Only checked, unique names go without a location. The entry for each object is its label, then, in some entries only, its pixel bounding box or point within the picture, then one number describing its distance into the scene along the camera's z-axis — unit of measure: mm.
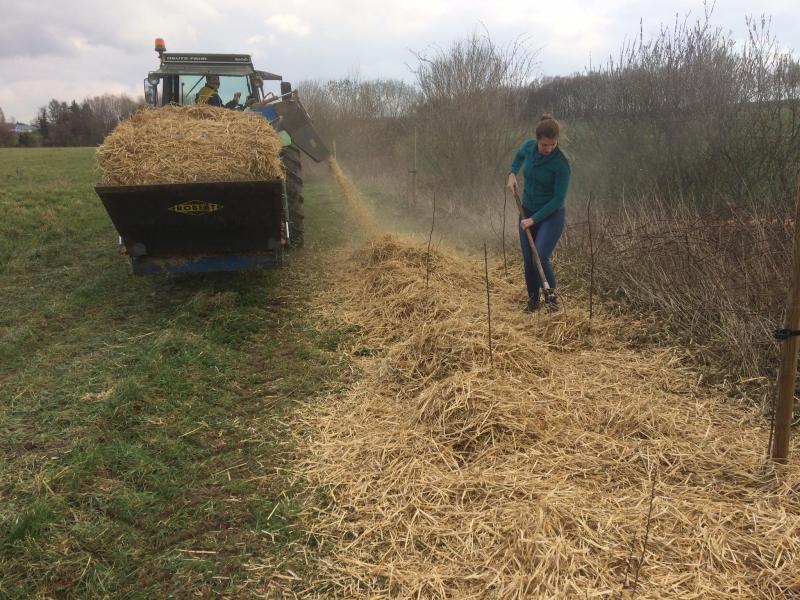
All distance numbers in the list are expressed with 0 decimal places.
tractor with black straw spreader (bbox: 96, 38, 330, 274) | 4746
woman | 4684
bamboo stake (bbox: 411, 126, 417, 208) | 11805
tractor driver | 7412
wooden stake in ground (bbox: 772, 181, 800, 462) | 2260
